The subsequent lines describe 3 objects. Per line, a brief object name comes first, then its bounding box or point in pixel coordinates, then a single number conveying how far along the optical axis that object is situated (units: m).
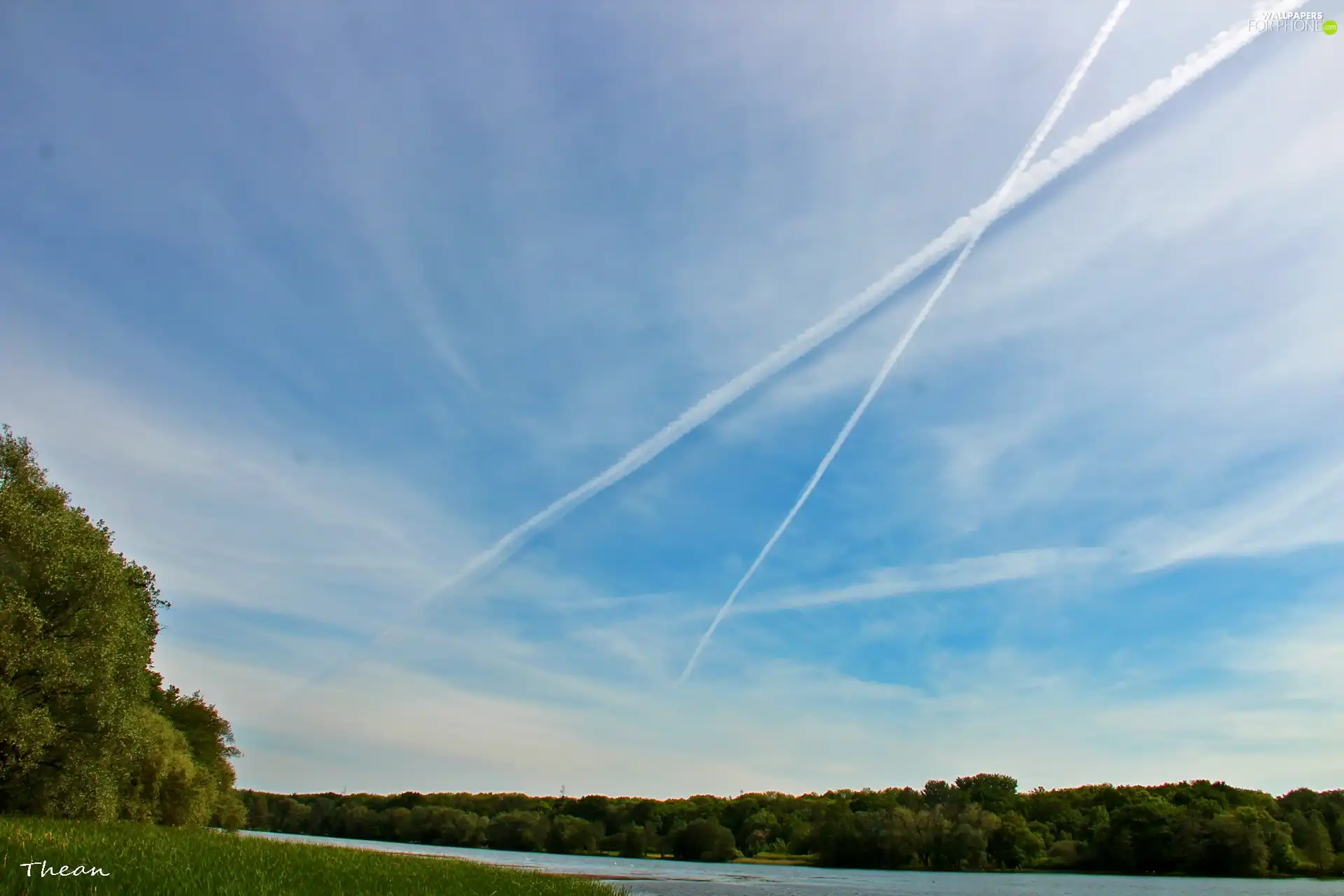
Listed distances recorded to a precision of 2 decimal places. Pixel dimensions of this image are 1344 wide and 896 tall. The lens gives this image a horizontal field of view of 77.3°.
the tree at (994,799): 186.25
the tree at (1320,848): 136.12
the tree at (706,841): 181.50
